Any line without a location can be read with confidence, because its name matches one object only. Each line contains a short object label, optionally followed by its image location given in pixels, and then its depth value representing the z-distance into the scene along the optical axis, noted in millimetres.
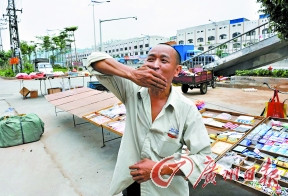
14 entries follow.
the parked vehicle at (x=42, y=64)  25106
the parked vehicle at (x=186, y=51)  24922
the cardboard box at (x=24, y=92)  10867
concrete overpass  10227
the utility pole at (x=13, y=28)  23469
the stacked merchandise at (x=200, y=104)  5075
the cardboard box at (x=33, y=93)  11081
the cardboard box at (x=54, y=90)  10625
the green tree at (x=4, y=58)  37422
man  1095
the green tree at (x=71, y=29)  34006
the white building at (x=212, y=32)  50938
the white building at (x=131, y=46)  67250
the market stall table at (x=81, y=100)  5555
